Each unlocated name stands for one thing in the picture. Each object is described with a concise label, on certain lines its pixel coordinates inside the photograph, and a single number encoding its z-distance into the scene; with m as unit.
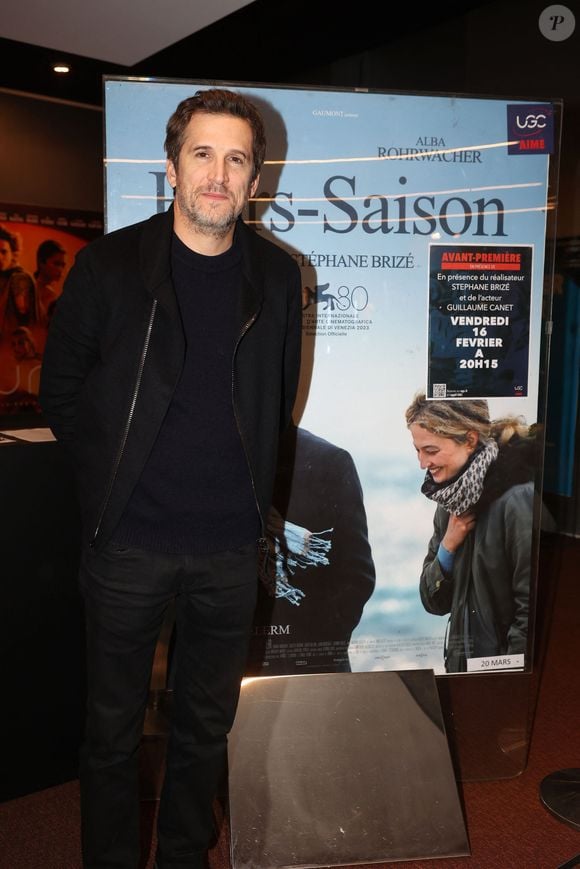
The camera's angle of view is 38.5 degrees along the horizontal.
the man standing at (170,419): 1.67
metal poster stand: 2.09
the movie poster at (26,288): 6.05
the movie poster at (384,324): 2.13
